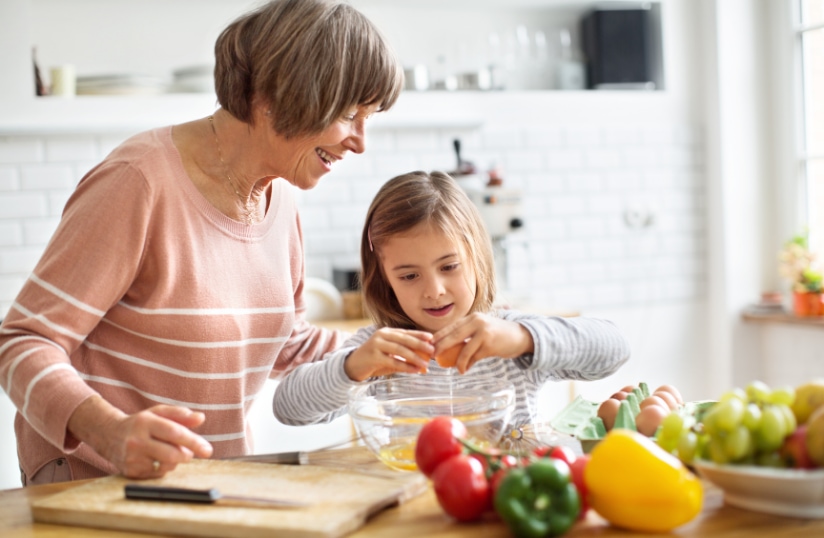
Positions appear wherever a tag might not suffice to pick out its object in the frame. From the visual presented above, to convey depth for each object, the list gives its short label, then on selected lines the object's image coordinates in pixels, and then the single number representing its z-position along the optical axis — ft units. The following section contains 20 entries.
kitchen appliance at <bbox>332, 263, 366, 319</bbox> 12.29
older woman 5.03
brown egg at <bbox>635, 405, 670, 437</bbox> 4.44
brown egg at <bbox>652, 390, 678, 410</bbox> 4.71
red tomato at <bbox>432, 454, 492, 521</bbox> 3.63
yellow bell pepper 3.45
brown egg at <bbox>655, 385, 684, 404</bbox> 4.79
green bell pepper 3.41
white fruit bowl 3.51
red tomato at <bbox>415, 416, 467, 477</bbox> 3.98
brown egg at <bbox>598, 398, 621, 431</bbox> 4.70
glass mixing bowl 4.48
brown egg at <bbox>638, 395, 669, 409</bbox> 4.61
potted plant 13.53
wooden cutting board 3.69
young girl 5.16
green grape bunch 3.59
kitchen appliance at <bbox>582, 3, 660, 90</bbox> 14.26
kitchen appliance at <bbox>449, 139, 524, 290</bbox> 12.48
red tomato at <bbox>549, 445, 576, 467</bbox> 3.91
